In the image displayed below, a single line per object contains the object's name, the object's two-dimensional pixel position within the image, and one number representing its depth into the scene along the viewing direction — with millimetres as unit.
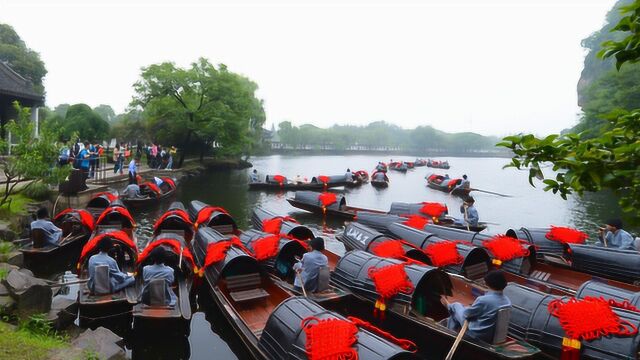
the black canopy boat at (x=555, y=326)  6117
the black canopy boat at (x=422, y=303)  6793
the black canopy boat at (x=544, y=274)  10133
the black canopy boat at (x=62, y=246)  11383
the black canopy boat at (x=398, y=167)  56744
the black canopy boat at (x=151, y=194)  20203
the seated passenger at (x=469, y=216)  17091
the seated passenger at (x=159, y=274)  8302
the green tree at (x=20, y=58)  41875
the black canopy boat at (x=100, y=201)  17111
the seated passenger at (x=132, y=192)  20550
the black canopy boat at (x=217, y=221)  14680
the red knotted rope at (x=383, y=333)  6180
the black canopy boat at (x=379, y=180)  37612
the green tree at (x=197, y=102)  37500
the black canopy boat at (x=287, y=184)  31438
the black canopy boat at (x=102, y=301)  8180
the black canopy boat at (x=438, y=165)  70000
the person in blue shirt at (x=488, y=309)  6715
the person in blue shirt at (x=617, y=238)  12203
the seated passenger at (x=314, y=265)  9047
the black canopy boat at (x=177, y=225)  14305
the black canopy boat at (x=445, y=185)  33838
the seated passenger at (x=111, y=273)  8617
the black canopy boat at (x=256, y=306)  5991
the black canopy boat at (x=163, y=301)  7844
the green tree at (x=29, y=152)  12094
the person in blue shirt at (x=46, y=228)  11516
